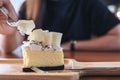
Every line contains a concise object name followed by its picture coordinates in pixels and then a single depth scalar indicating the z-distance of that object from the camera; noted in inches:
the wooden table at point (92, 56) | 39.4
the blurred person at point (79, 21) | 56.1
